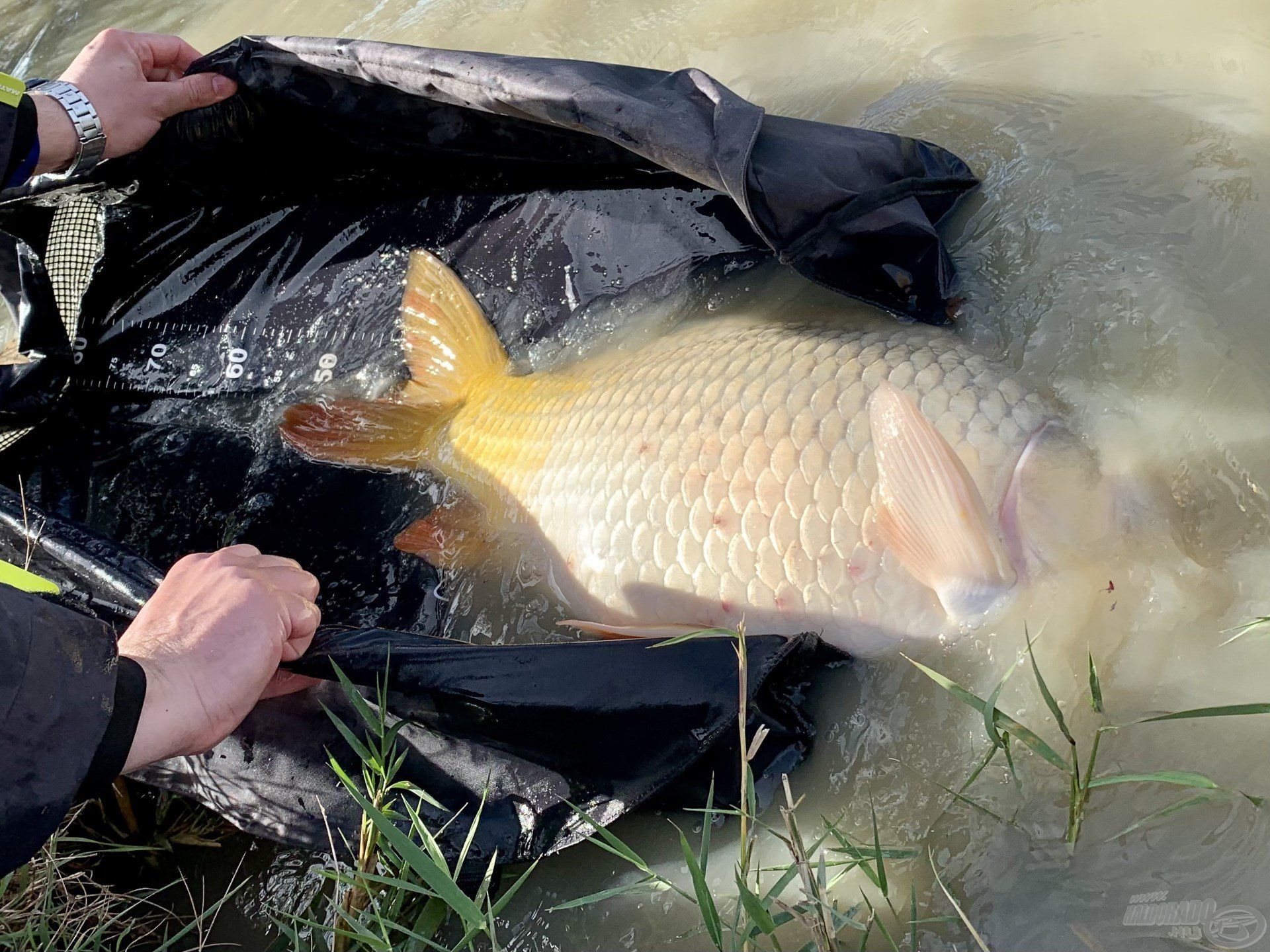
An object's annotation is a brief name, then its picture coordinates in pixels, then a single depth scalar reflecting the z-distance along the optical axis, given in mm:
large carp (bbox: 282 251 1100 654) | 1529
